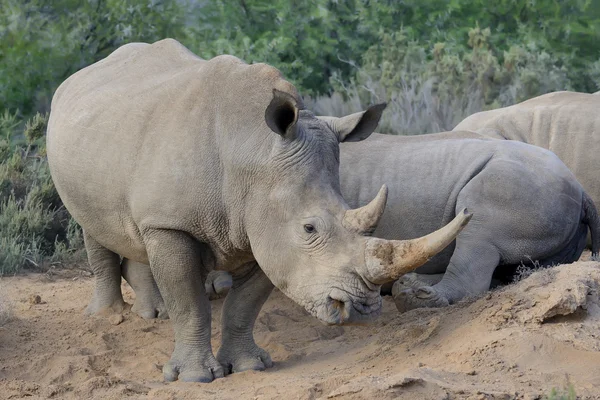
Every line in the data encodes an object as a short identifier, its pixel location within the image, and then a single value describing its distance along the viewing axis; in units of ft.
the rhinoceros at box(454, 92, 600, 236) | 61.41
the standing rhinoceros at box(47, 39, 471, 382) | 37.29
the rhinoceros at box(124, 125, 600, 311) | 47.47
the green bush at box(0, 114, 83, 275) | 62.13
